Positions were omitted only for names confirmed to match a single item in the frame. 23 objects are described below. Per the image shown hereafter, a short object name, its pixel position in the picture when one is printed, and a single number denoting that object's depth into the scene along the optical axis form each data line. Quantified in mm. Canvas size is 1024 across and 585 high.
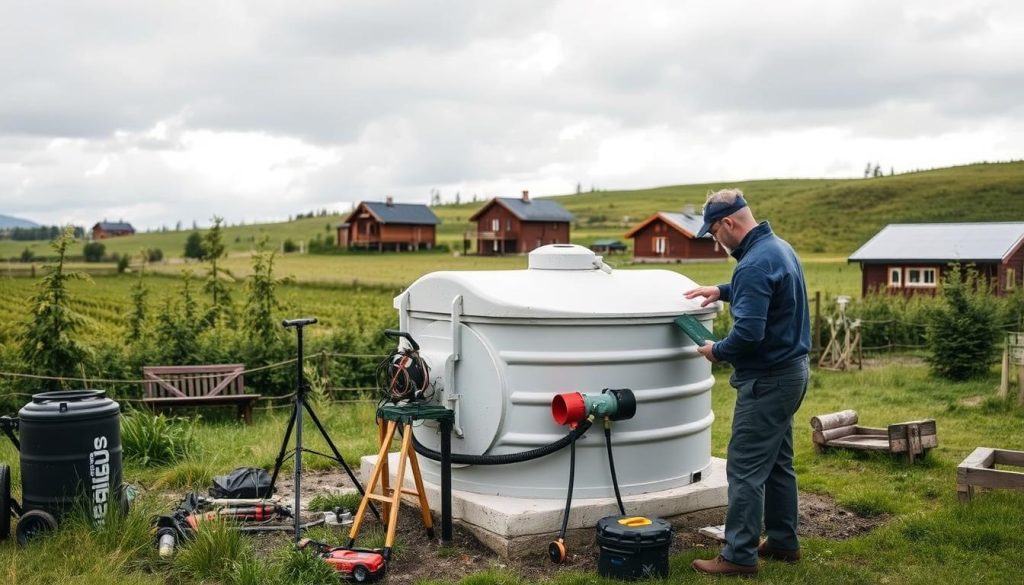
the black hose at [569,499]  6332
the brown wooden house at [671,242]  57406
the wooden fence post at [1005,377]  12781
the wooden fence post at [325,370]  14711
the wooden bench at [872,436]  9000
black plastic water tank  6574
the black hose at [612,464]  6562
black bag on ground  7812
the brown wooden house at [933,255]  30125
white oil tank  6672
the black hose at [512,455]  6543
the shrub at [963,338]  16281
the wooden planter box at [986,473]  7086
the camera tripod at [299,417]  6250
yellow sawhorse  6402
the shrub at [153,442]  9461
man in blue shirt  5773
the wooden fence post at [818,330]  19359
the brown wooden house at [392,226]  74938
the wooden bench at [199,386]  13242
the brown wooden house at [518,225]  68938
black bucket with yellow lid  5730
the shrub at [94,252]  60312
